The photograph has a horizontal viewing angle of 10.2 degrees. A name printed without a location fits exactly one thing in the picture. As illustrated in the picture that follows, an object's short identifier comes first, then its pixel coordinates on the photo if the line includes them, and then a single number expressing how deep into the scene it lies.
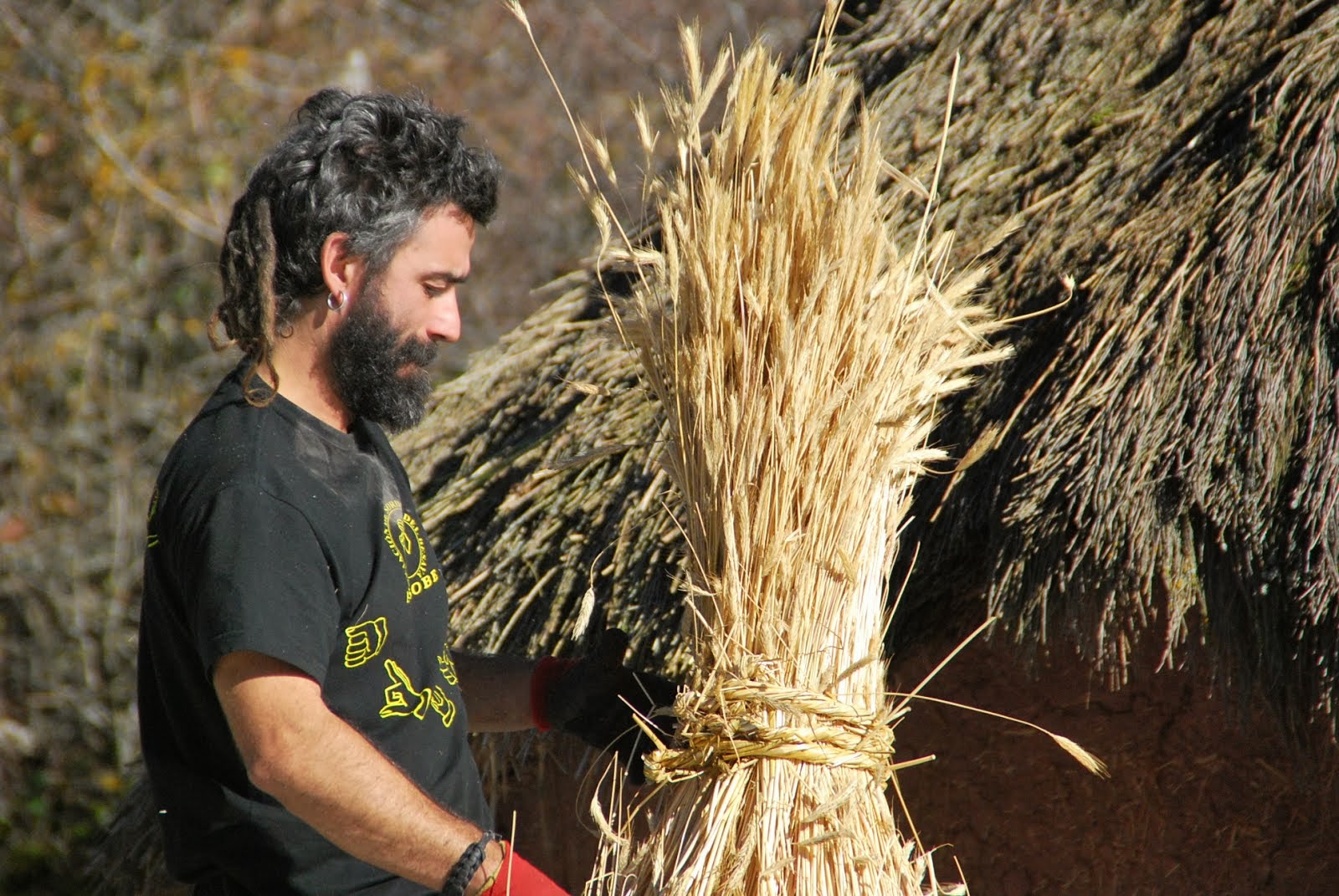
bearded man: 6.47
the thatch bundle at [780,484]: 6.56
